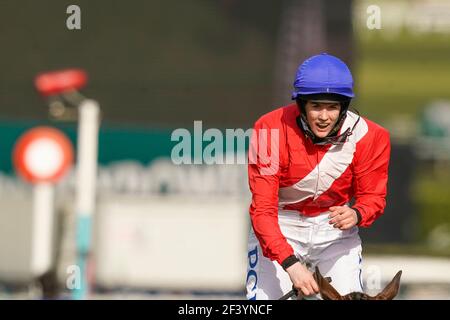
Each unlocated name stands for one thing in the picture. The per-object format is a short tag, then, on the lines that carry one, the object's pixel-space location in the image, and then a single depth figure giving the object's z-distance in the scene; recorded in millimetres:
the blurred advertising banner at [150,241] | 12227
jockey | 5727
